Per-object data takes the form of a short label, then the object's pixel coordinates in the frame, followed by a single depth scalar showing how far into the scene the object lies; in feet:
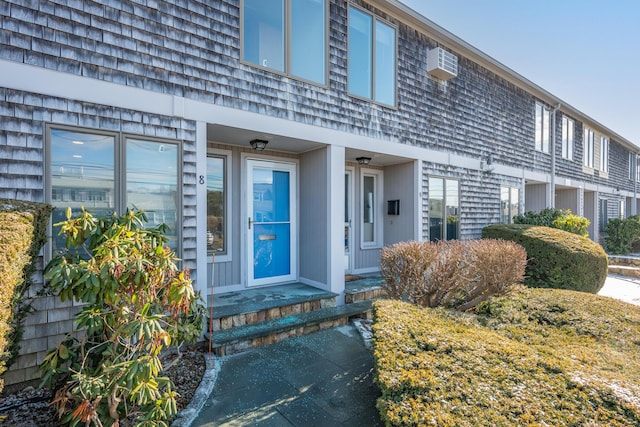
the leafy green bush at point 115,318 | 6.90
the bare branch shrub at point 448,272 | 13.83
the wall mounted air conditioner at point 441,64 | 22.49
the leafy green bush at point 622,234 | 41.52
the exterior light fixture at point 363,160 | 21.70
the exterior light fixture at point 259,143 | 16.70
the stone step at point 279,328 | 12.66
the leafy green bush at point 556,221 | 29.43
